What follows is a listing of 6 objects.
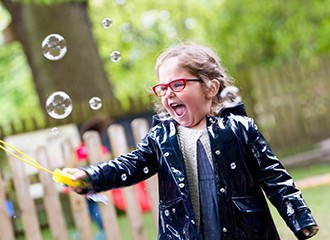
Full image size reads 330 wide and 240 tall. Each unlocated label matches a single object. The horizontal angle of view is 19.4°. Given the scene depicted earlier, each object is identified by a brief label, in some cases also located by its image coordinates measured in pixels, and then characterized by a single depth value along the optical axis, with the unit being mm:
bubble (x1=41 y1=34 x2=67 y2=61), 6225
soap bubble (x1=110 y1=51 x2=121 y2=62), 6017
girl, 4184
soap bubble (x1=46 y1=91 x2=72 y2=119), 5954
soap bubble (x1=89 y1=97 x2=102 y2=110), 6115
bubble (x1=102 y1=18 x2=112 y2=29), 6370
